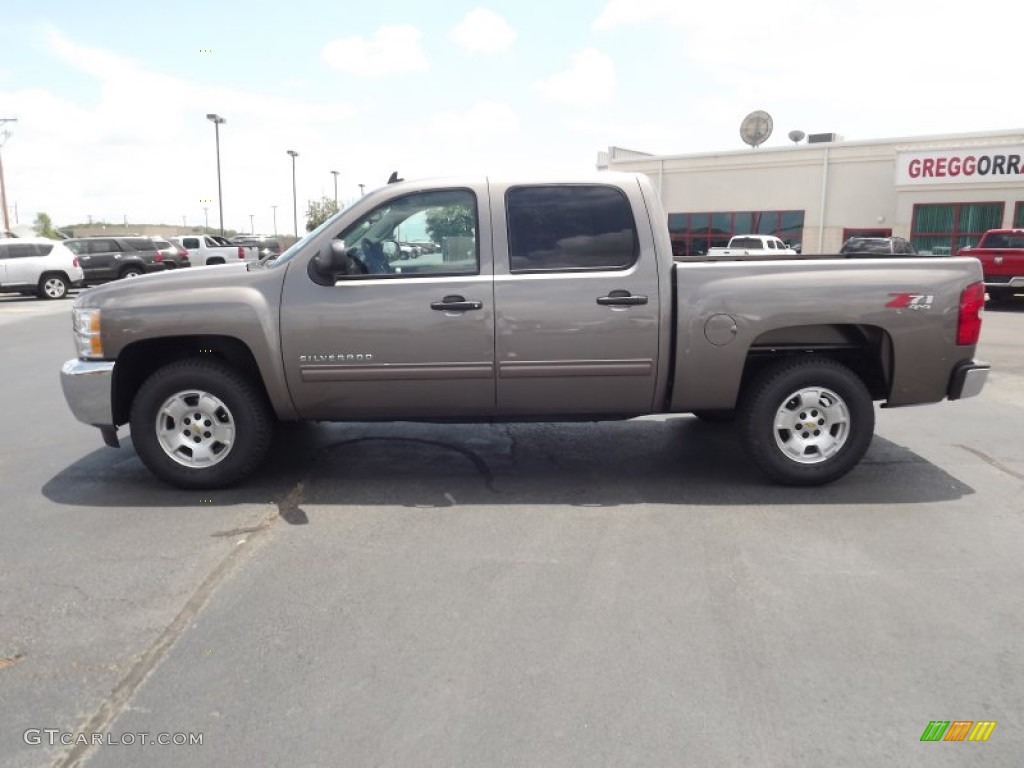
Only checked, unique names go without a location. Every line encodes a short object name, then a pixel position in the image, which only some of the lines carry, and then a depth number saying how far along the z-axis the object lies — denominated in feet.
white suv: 74.59
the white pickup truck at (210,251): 109.91
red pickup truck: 60.23
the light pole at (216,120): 153.48
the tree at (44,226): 261.93
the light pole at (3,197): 161.07
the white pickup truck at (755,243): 85.46
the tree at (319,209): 235.13
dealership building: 89.51
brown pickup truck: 16.43
